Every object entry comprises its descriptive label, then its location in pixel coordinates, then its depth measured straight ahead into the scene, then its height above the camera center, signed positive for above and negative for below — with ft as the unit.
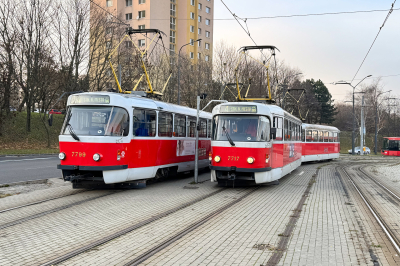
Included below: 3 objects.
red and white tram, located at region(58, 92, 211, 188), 35.76 -0.01
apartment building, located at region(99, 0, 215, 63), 204.13 +67.08
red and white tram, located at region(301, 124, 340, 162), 89.35 -0.57
